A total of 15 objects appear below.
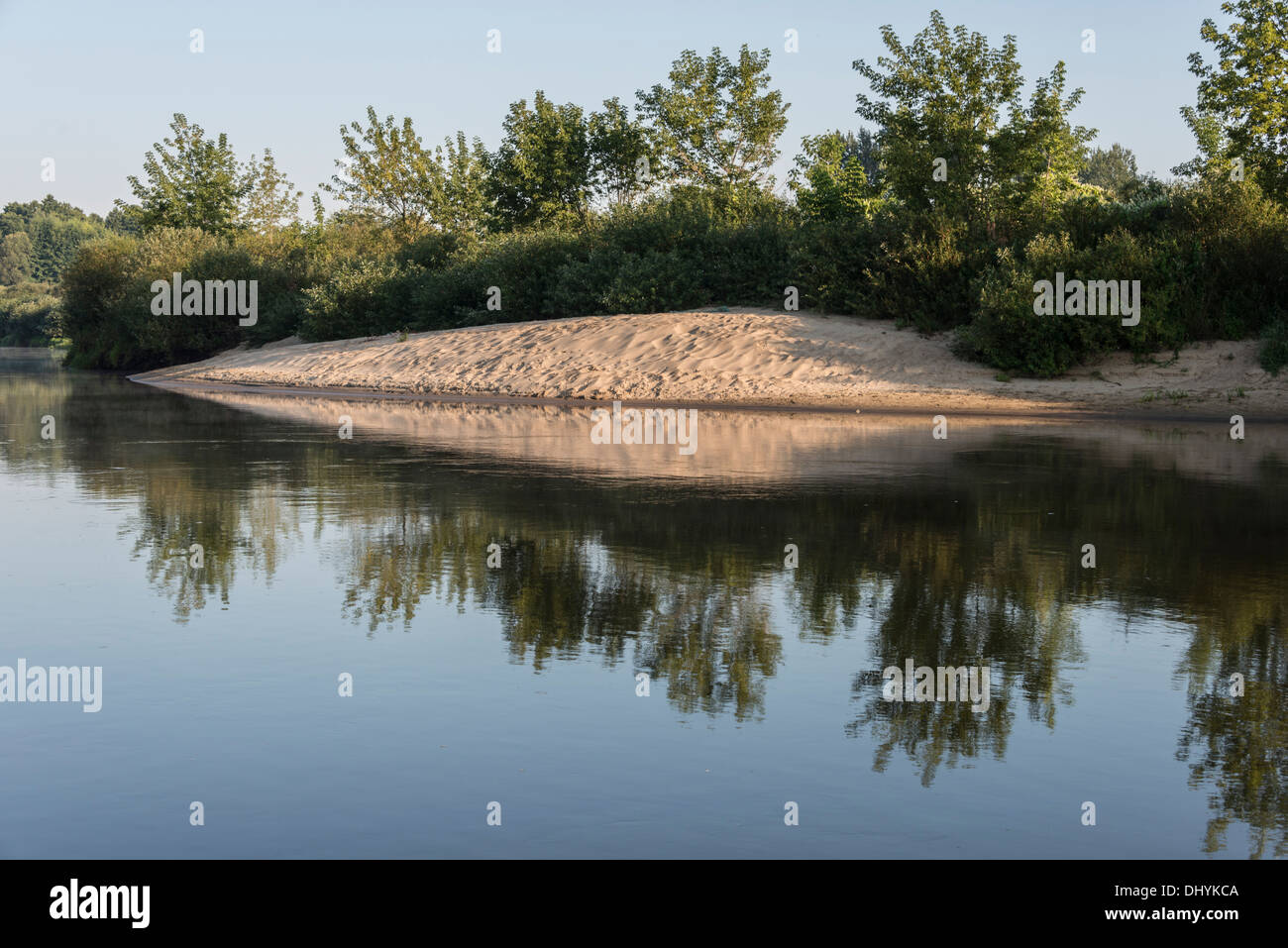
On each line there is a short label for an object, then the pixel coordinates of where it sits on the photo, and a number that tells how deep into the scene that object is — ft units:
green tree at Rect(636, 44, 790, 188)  207.51
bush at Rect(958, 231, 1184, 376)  110.01
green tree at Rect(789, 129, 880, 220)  183.21
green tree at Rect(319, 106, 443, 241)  245.65
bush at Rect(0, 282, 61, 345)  444.14
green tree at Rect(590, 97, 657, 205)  219.82
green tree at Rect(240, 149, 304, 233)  351.67
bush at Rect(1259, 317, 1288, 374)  103.65
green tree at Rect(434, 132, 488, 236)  251.60
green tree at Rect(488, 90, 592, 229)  217.56
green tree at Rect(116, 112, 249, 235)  272.31
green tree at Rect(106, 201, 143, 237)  270.87
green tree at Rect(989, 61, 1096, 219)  130.62
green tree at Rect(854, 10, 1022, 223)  132.98
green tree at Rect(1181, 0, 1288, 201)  125.18
